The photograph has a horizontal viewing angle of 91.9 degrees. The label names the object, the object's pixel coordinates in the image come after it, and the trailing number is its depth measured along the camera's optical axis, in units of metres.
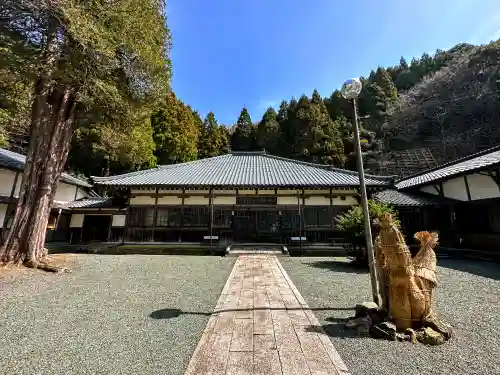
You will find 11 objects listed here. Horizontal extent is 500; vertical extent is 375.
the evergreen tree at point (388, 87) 43.62
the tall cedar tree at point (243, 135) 42.62
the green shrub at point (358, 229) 8.19
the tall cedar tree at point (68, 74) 6.62
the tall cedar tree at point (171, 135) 26.70
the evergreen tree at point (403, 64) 55.81
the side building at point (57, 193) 13.67
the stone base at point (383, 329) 3.22
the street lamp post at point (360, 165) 4.26
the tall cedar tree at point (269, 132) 37.94
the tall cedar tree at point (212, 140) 35.50
